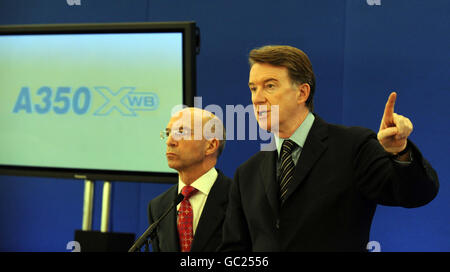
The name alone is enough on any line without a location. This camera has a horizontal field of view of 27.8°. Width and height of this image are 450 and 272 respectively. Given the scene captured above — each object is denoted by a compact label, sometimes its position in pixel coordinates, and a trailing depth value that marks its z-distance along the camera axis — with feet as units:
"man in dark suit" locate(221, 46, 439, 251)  8.06
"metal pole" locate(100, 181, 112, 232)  11.22
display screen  11.27
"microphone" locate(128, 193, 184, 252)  8.48
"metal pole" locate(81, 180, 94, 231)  11.27
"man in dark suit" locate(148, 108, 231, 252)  9.35
